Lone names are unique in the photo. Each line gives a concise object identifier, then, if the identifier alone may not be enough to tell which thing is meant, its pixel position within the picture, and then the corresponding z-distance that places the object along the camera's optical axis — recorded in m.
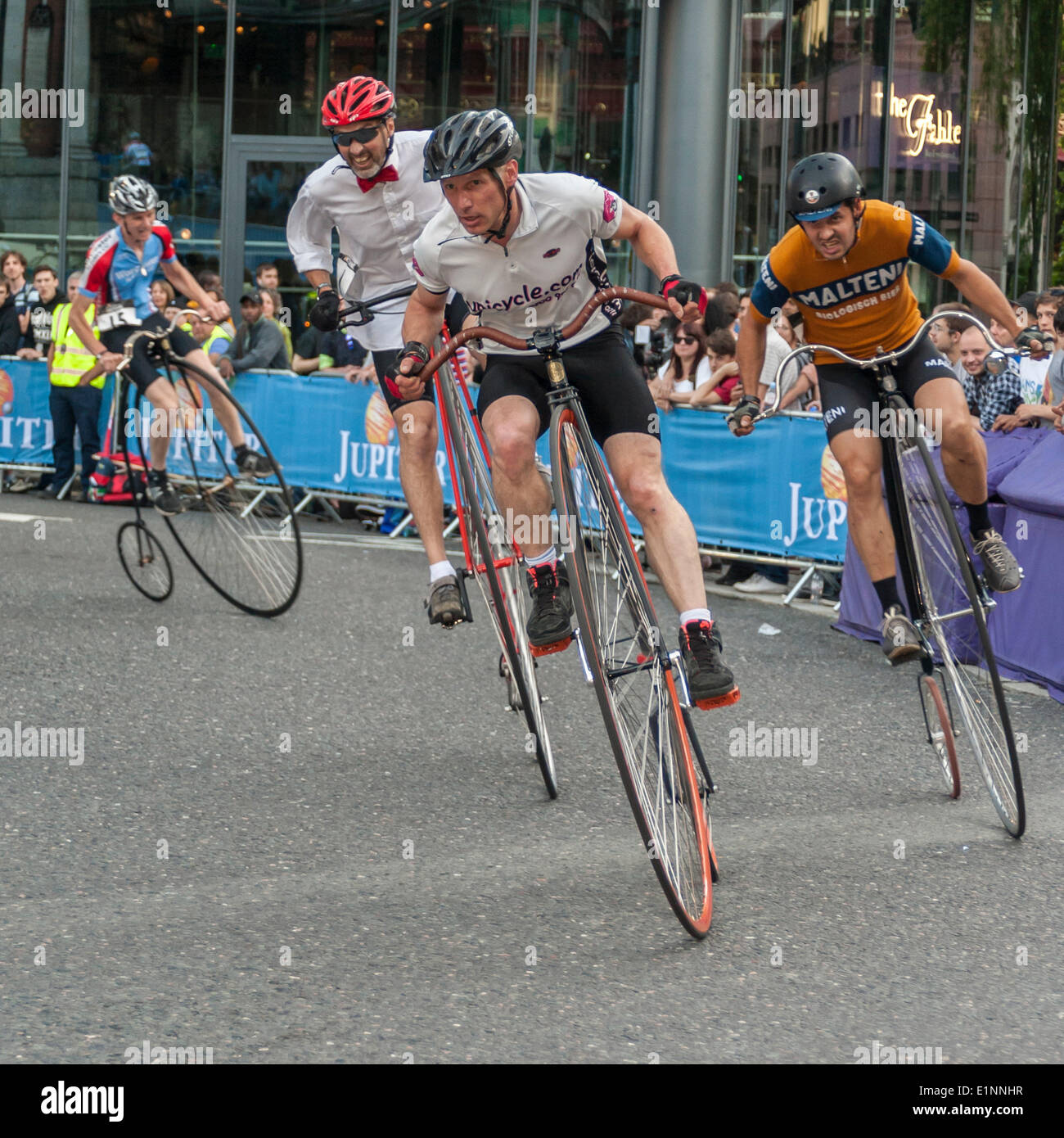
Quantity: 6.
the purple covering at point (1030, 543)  8.42
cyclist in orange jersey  6.11
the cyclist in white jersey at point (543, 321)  5.13
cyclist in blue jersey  9.68
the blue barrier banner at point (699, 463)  11.37
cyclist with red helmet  6.86
